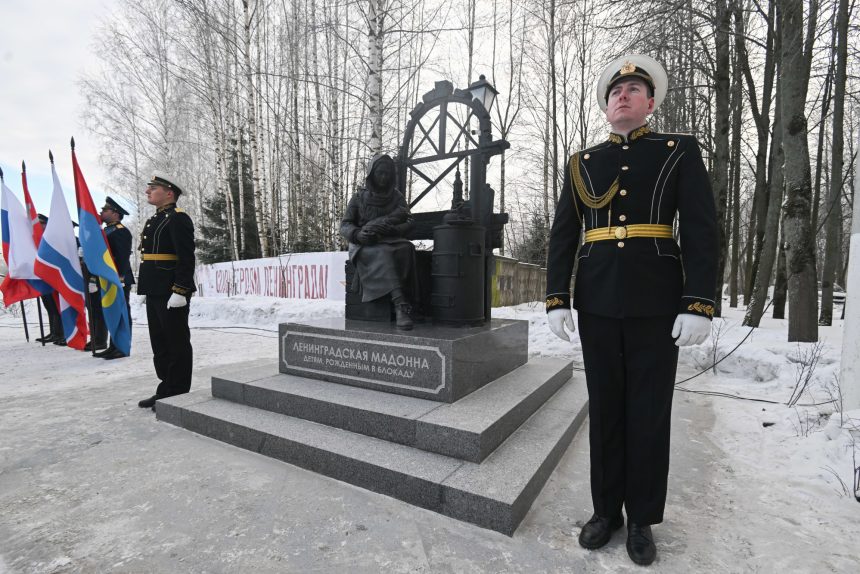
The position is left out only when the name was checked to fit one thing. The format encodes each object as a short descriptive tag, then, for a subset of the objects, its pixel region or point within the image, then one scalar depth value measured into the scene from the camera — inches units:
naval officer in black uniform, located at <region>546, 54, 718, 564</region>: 73.3
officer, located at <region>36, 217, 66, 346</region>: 309.1
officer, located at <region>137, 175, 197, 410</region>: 153.7
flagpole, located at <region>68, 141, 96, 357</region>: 236.9
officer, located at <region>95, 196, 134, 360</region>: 243.8
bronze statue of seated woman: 153.9
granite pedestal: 124.3
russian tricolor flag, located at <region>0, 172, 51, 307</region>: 262.2
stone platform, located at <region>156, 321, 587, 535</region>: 94.9
